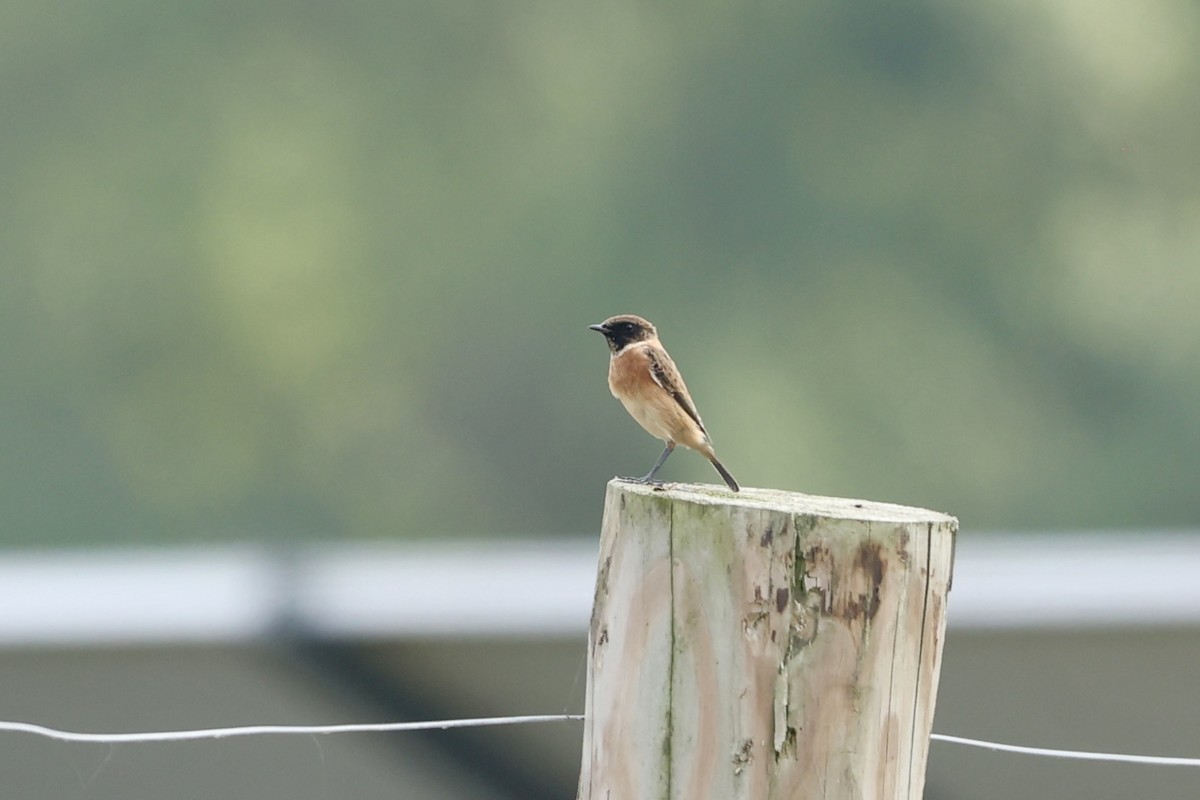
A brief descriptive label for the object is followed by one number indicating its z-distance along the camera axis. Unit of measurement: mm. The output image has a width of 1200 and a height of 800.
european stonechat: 8609
